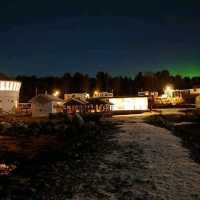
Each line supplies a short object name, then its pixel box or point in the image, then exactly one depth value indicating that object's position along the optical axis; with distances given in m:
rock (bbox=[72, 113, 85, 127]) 33.11
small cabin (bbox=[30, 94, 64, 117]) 50.24
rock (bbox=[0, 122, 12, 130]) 33.39
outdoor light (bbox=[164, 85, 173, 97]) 74.46
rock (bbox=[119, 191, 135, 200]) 8.87
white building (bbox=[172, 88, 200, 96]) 71.37
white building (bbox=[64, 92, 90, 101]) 74.59
